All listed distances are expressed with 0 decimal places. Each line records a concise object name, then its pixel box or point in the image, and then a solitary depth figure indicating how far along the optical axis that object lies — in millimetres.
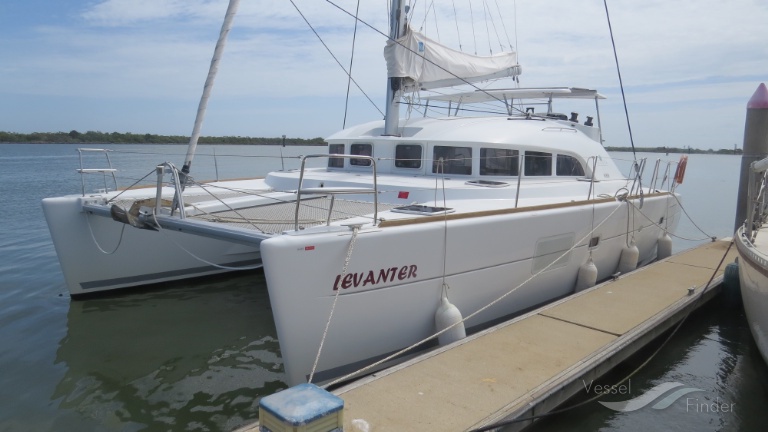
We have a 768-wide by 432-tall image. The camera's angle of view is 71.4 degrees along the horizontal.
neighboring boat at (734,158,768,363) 4484
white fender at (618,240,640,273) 7445
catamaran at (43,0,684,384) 3986
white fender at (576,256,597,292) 6402
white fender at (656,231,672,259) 8906
